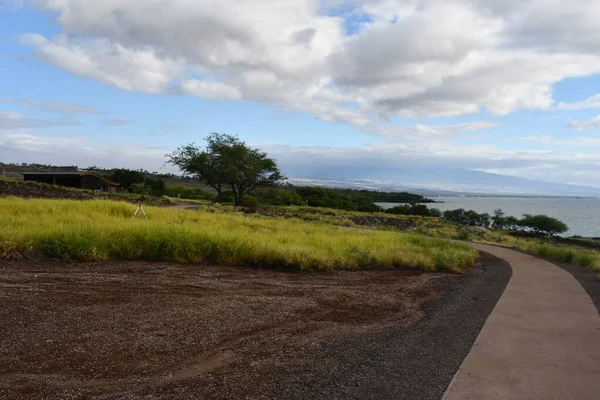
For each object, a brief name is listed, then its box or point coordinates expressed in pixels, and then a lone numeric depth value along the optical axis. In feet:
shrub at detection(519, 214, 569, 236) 210.38
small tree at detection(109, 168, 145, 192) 236.04
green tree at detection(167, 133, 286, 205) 168.35
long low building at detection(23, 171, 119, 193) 183.21
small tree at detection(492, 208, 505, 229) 240.18
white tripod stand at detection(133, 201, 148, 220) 59.23
